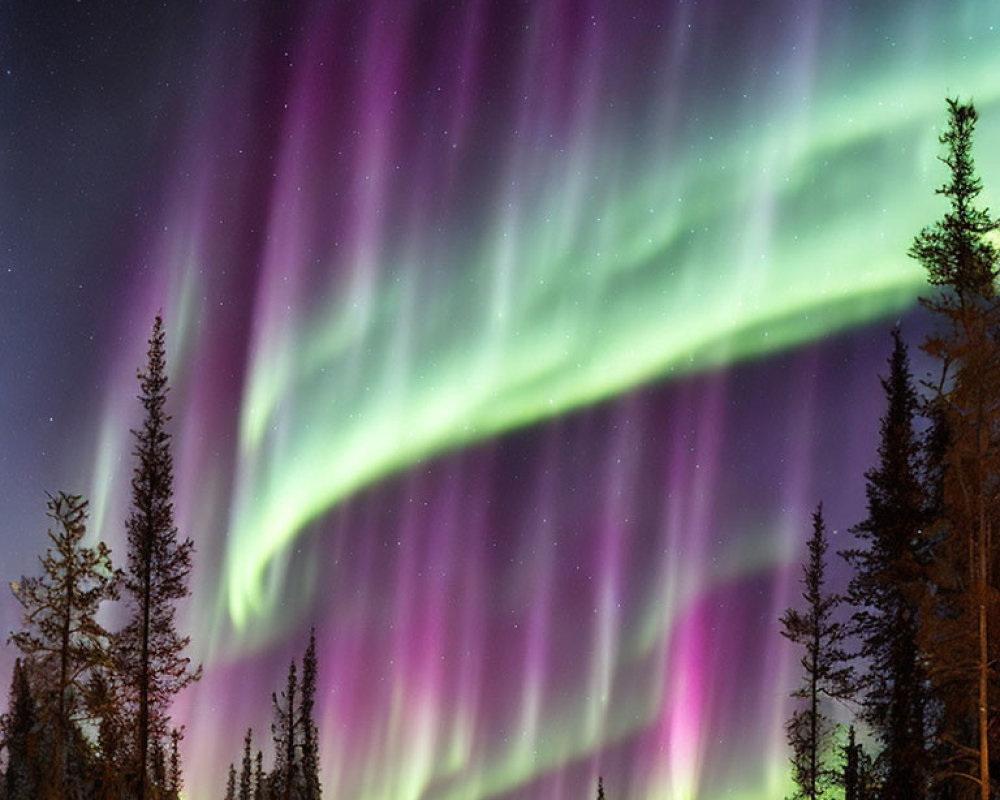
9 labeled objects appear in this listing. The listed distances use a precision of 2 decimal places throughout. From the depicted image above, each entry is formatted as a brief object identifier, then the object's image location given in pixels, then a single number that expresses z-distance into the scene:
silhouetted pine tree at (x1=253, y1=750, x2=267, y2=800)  84.97
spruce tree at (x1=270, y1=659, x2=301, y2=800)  55.97
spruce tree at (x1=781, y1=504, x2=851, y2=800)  40.31
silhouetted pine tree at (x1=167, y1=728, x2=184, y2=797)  75.81
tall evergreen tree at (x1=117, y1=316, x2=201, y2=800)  34.50
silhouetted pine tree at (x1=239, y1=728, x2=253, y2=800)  98.47
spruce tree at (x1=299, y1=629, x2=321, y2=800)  58.16
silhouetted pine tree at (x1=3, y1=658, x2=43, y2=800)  59.22
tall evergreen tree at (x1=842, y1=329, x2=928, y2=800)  33.56
